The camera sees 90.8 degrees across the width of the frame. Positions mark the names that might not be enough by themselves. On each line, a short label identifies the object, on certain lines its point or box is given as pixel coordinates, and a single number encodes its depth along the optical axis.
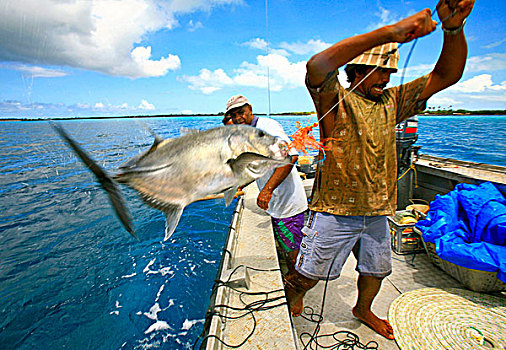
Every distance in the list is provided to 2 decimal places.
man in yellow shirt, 1.76
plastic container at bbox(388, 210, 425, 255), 3.70
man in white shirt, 2.55
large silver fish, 1.20
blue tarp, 2.66
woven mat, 2.29
